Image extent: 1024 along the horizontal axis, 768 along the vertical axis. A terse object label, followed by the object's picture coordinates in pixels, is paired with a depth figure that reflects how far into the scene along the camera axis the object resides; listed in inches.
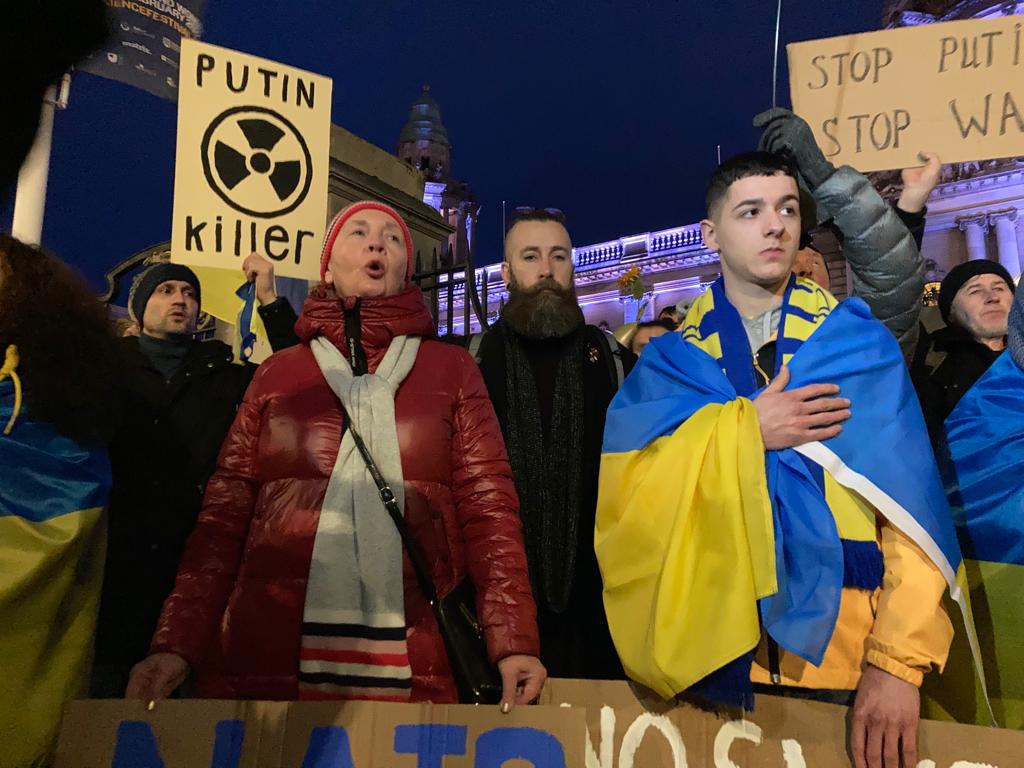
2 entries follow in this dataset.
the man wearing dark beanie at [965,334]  125.1
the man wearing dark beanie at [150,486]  116.0
